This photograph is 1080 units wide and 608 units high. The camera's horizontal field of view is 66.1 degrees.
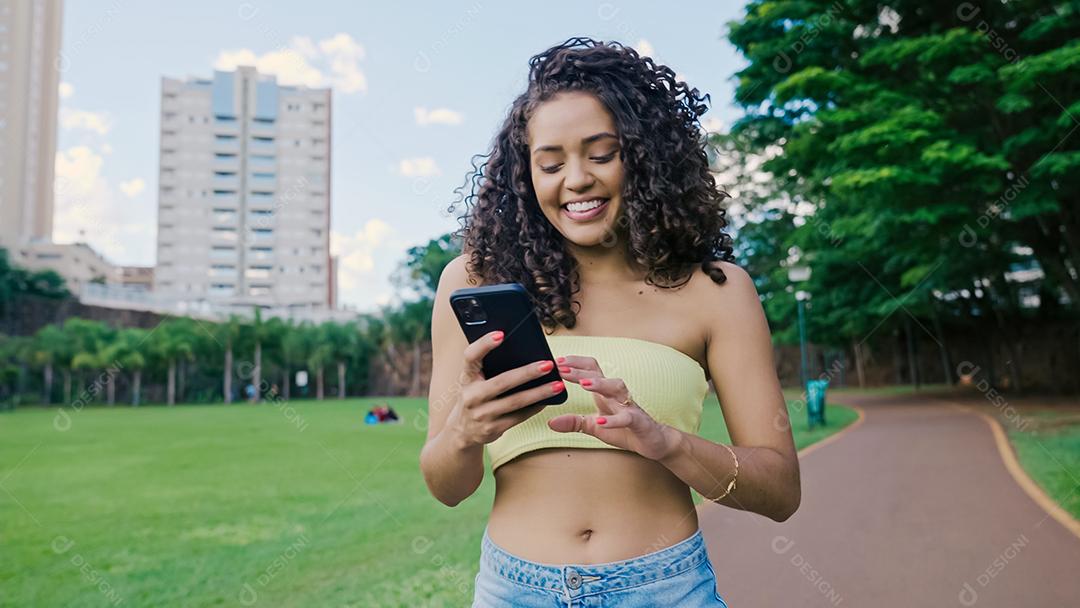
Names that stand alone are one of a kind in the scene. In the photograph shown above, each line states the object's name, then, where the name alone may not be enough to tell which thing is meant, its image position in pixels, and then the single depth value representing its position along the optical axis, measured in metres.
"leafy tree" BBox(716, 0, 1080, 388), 13.64
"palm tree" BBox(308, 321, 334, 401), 51.50
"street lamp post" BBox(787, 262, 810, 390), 16.72
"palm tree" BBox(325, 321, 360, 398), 53.03
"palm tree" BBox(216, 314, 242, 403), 49.81
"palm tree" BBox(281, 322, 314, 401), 51.72
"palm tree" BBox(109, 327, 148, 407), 45.16
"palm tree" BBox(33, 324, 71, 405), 43.28
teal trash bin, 15.37
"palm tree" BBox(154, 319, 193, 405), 47.00
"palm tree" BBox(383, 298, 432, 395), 52.09
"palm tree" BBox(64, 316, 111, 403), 43.47
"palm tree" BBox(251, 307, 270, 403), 51.12
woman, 1.42
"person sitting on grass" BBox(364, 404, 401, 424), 23.12
